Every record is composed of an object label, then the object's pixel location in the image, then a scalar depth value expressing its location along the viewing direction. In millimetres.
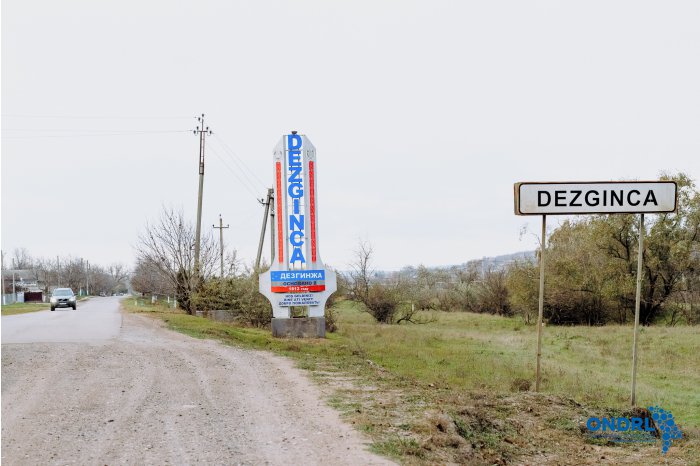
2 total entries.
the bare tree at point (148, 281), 40866
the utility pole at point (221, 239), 35044
